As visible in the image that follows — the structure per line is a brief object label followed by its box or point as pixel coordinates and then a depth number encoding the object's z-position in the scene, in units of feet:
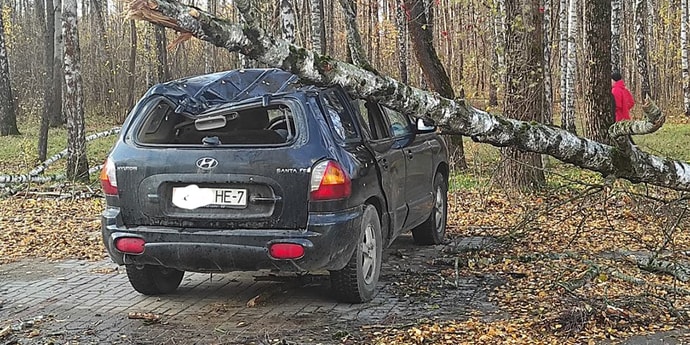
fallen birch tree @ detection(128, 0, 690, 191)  13.97
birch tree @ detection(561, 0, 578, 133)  68.33
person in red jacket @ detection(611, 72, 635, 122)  50.47
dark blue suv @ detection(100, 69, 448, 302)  17.85
